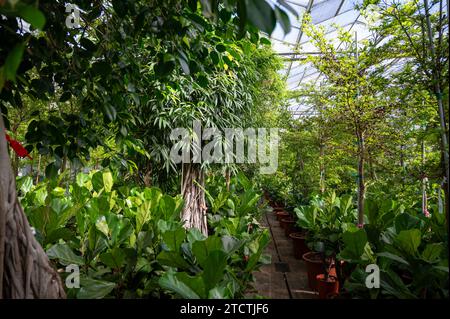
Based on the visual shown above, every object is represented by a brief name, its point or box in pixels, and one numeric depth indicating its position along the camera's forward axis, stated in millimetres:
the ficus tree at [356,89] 2311
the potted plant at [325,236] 2207
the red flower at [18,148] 980
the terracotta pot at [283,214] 5033
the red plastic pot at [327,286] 2180
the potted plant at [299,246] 3413
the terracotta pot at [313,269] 2475
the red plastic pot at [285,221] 4451
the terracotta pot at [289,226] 4379
